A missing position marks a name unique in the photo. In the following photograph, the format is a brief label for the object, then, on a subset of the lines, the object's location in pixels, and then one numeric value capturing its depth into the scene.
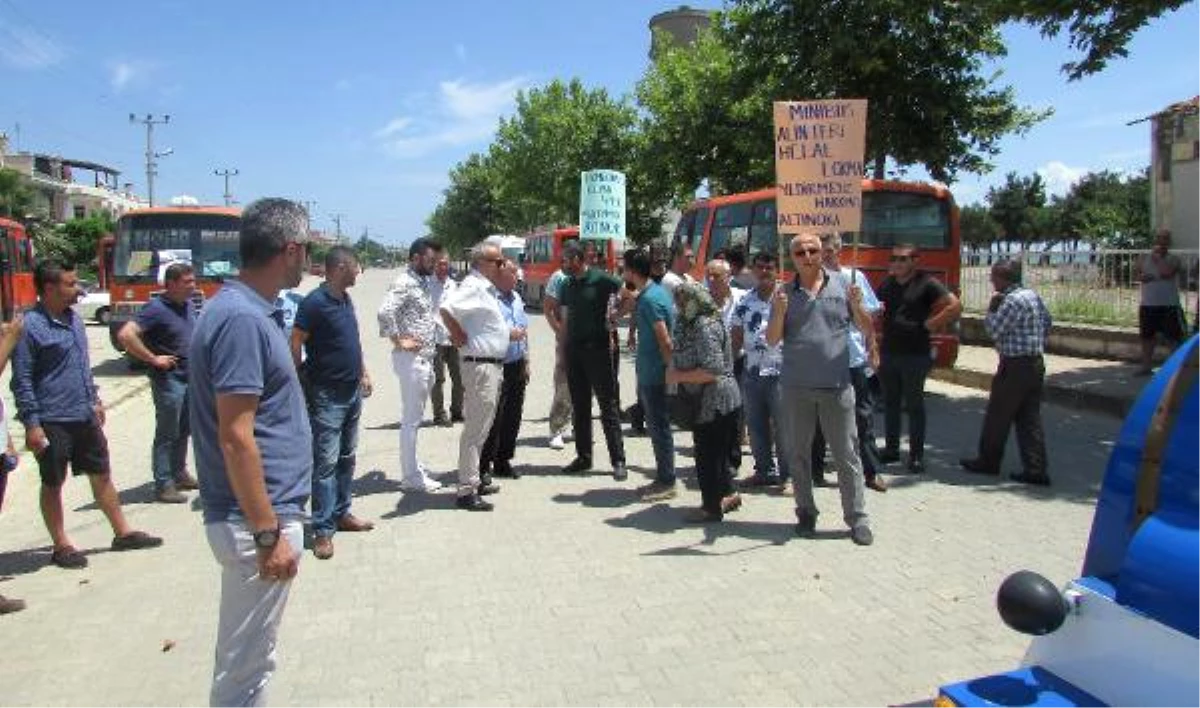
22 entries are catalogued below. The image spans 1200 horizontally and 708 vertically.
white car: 29.02
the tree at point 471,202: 63.62
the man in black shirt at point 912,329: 7.72
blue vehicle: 1.87
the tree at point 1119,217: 27.54
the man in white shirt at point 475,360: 6.77
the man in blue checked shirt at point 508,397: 7.50
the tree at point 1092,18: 9.27
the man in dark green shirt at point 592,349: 7.75
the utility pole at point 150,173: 60.16
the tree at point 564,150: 35.31
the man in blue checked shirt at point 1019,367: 7.29
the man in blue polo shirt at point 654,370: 6.90
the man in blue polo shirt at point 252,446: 2.78
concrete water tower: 61.90
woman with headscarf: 6.25
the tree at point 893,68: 15.02
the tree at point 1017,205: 71.19
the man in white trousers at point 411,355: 7.32
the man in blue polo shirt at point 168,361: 7.19
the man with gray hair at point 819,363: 5.81
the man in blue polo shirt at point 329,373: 5.98
